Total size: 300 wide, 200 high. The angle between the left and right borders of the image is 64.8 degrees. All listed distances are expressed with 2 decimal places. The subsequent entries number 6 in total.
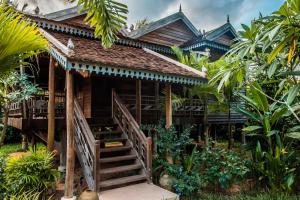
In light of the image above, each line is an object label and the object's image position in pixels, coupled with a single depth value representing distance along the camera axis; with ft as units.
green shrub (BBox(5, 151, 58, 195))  16.25
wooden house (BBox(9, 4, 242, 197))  17.57
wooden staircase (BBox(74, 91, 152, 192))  18.24
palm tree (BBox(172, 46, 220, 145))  25.66
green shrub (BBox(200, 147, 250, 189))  18.48
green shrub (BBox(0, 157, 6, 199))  13.60
